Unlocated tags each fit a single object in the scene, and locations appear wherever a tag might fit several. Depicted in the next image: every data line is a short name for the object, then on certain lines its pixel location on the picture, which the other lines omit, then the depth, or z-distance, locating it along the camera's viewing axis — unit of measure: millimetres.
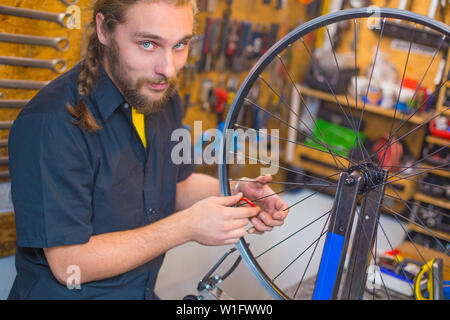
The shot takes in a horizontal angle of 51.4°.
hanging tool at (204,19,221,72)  2703
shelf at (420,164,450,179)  2904
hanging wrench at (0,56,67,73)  1371
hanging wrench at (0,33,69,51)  1345
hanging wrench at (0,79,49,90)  1380
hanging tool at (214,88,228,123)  2883
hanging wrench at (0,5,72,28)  1329
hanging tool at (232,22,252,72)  2932
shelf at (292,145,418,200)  3502
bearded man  1021
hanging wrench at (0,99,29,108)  1387
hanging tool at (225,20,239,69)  2859
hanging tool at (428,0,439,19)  2812
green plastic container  3361
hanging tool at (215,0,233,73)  2785
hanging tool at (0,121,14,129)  1396
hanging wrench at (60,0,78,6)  1452
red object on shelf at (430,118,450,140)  2861
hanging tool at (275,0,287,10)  3211
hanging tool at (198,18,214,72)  2674
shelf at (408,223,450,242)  2824
